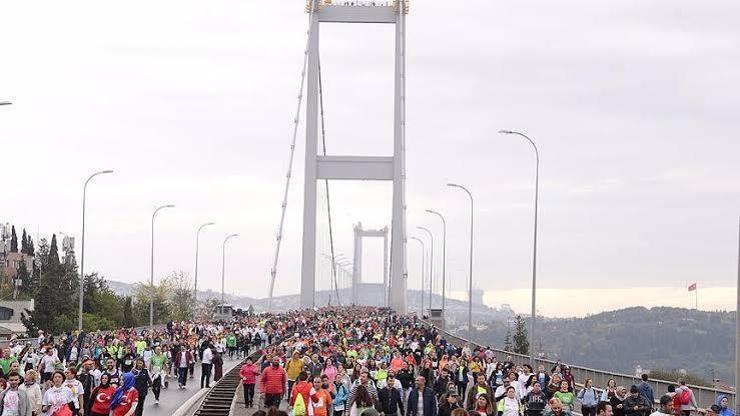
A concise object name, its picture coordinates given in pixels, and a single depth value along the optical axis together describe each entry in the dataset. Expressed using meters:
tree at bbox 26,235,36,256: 122.56
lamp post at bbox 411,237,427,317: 97.72
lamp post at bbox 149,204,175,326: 64.50
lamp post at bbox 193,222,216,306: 78.78
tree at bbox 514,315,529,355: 81.78
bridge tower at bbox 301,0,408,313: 82.81
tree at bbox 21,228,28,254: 122.29
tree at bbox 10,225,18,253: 126.91
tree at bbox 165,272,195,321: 108.50
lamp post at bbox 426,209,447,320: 74.75
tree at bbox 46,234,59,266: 79.66
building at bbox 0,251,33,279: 115.51
